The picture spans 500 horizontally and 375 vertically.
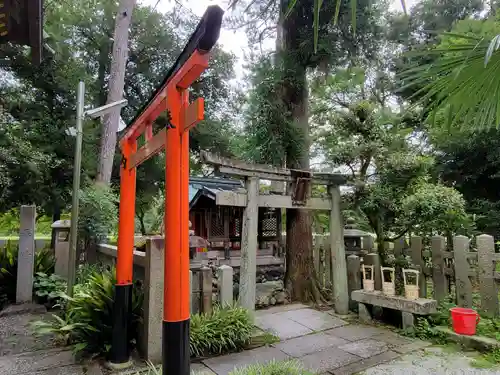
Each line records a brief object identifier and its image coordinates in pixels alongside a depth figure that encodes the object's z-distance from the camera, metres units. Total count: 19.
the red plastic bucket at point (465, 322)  4.48
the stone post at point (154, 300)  3.88
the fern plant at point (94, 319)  4.11
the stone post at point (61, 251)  7.49
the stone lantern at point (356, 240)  7.41
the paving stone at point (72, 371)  3.72
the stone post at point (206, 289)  4.76
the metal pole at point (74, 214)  4.89
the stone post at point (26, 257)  6.57
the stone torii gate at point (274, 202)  5.23
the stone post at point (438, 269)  5.73
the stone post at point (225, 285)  4.95
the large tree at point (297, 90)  6.51
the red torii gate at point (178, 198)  2.52
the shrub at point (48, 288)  6.46
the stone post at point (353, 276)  6.37
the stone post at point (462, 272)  5.24
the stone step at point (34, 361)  3.84
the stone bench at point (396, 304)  4.95
